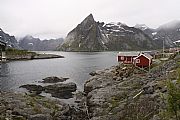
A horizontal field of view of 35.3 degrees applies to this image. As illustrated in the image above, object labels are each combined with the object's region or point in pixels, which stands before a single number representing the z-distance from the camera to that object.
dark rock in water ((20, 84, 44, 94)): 58.72
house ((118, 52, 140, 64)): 75.45
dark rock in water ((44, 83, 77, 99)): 54.94
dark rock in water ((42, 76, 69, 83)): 72.69
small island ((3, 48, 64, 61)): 164.88
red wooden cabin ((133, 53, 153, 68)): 65.88
